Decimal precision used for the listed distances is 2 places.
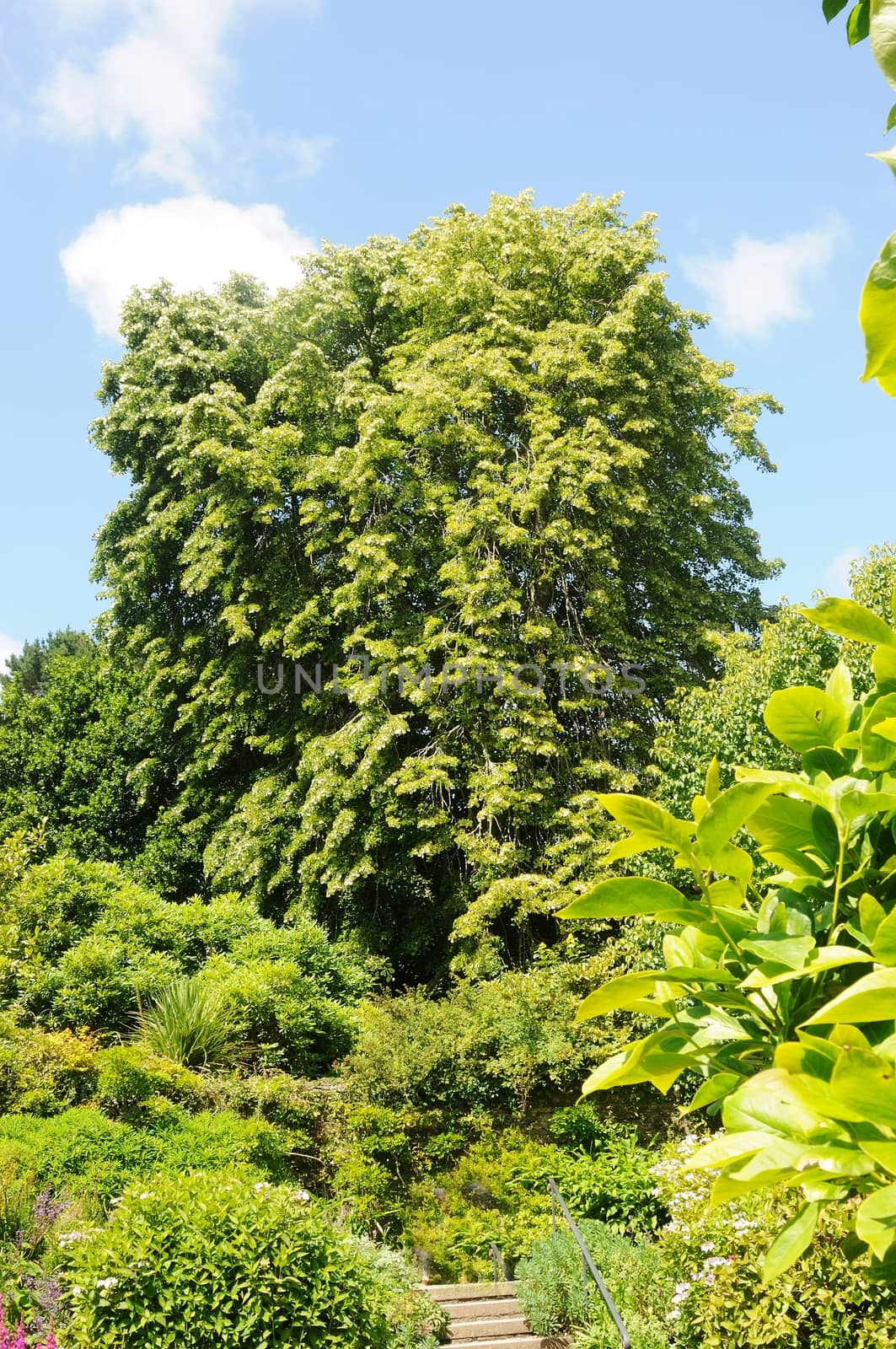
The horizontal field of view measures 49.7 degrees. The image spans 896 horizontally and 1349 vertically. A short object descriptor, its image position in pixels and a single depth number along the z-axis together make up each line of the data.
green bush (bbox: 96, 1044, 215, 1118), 8.56
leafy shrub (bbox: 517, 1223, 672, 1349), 7.22
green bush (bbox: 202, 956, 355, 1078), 10.50
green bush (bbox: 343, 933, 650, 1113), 10.31
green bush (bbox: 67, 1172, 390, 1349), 5.43
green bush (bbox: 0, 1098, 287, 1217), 7.13
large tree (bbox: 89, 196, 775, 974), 12.97
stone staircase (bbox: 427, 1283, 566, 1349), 7.68
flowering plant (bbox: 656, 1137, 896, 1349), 5.85
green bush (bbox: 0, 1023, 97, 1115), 8.62
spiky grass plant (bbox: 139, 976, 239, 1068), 9.77
